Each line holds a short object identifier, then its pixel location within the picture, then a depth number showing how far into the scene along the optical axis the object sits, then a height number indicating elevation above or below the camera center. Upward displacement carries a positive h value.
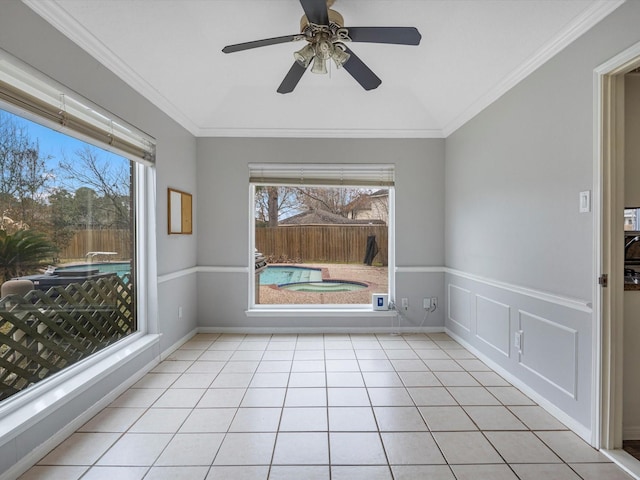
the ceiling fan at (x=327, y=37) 1.73 +1.14
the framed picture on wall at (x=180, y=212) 3.25 +0.27
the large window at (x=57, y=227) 1.71 +0.07
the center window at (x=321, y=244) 4.10 -0.09
